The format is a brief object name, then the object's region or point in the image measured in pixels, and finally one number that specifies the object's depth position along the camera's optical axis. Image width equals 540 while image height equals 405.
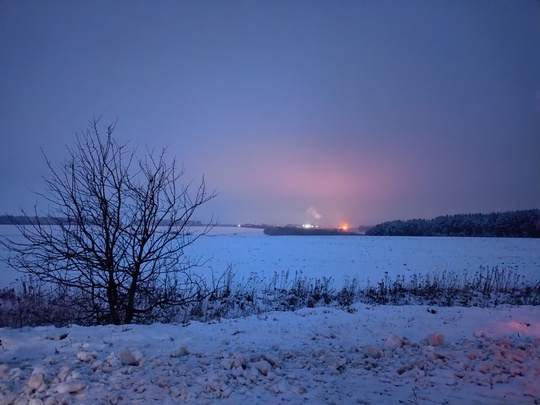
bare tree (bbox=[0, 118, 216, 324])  6.08
